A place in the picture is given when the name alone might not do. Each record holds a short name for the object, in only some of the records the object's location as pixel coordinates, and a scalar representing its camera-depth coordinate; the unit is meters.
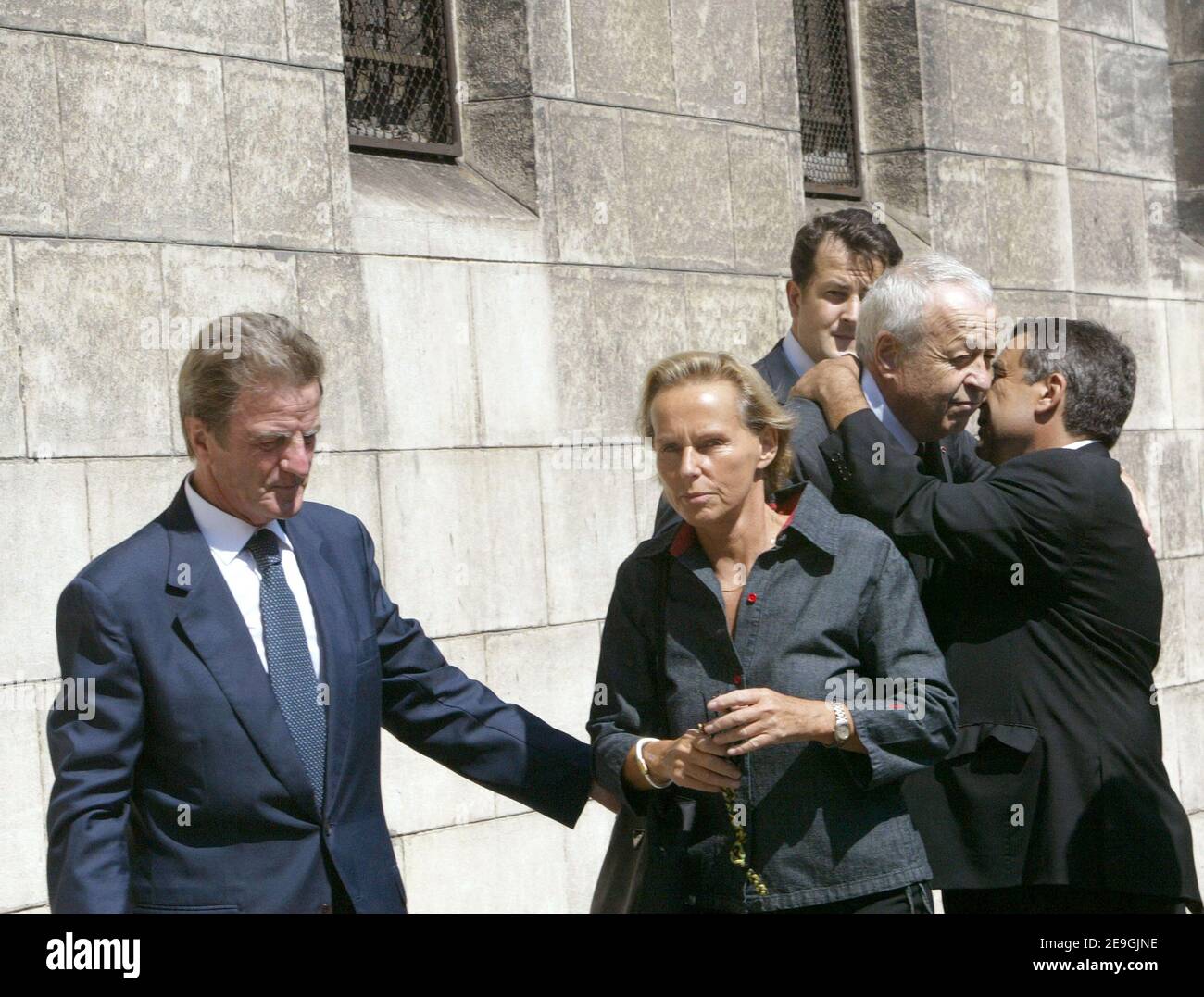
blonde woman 3.72
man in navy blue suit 3.63
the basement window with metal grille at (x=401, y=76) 7.45
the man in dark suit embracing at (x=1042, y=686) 4.41
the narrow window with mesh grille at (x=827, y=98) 9.58
